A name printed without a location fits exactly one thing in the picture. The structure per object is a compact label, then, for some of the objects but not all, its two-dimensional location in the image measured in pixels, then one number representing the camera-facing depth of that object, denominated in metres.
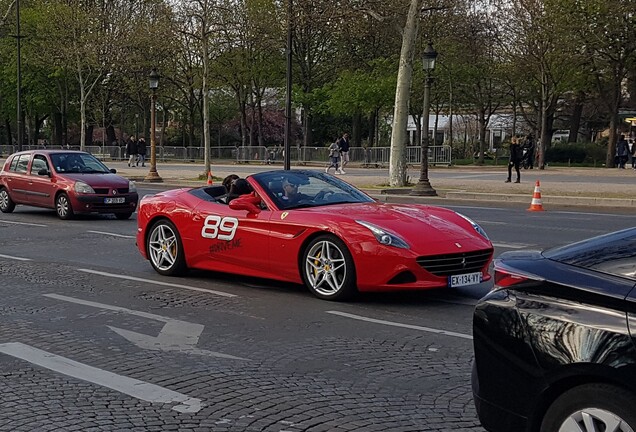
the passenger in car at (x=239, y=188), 10.11
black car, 3.61
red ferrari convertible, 8.44
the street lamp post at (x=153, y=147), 35.06
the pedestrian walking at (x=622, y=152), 44.94
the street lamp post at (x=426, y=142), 25.84
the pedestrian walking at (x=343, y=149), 41.25
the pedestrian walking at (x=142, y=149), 53.32
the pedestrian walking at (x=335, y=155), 42.91
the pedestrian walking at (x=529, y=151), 41.44
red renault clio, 18.48
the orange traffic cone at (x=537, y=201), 21.59
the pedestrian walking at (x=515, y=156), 31.02
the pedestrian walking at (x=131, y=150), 53.16
